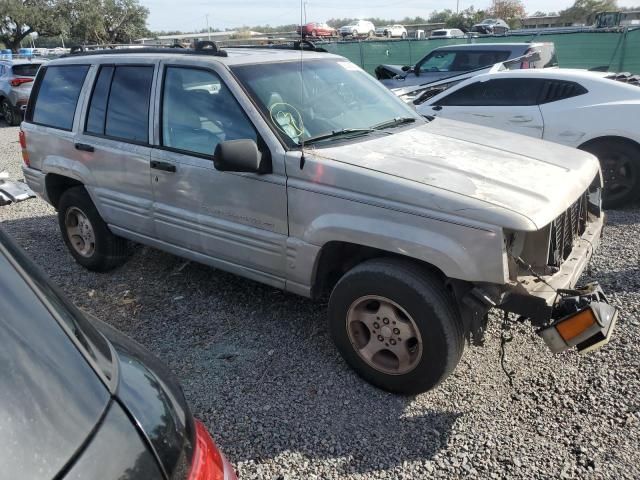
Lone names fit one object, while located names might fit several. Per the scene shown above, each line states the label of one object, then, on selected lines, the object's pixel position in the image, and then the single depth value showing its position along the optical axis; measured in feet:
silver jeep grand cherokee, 8.75
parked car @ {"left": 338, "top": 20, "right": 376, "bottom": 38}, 128.06
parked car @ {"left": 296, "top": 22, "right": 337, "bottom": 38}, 98.58
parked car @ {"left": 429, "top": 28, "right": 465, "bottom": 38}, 96.12
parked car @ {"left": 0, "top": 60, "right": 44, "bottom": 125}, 47.78
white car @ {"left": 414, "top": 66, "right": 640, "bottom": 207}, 20.15
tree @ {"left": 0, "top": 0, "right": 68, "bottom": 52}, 133.08
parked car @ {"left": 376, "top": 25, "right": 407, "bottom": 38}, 118.62
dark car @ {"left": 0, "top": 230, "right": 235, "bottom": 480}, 3.43
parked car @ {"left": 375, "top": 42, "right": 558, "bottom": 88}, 32.17
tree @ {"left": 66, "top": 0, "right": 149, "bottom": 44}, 136.46
